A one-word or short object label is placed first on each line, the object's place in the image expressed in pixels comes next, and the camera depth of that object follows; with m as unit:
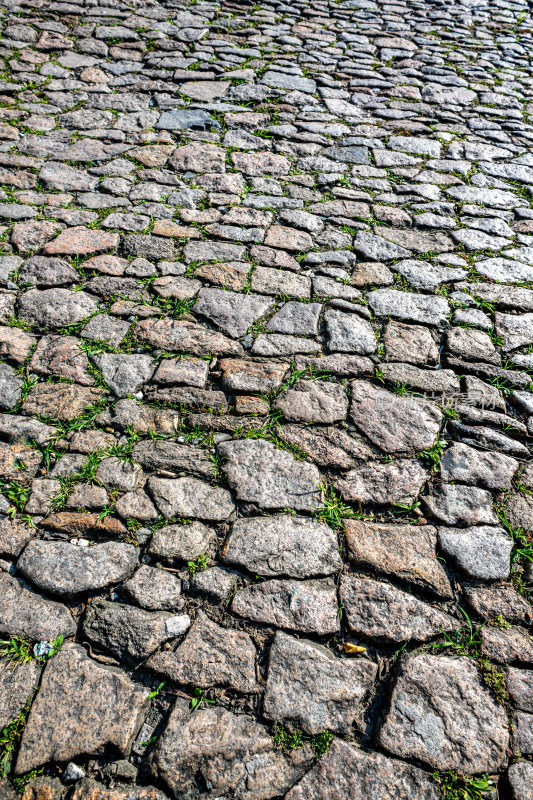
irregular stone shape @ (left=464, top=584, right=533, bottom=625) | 1.83
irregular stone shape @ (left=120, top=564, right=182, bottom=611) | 1.78
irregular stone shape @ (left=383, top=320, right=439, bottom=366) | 2.69
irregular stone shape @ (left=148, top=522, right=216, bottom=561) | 1.90
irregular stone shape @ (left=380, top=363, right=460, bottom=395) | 2.56
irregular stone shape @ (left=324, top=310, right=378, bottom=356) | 2.70
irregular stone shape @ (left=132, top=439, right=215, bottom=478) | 2.17
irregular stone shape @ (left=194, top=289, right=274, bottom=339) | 2.77
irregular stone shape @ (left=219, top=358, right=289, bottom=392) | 2.47
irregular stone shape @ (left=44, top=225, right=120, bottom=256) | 3.10
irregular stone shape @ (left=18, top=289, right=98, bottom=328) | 2.71
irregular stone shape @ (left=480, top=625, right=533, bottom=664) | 1.74
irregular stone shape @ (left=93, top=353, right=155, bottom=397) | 2.45
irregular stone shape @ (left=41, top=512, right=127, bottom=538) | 1.96
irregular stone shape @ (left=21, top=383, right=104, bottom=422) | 2.33
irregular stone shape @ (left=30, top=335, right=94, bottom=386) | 2.48
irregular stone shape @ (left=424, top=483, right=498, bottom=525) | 2.09
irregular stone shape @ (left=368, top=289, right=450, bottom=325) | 2.91
